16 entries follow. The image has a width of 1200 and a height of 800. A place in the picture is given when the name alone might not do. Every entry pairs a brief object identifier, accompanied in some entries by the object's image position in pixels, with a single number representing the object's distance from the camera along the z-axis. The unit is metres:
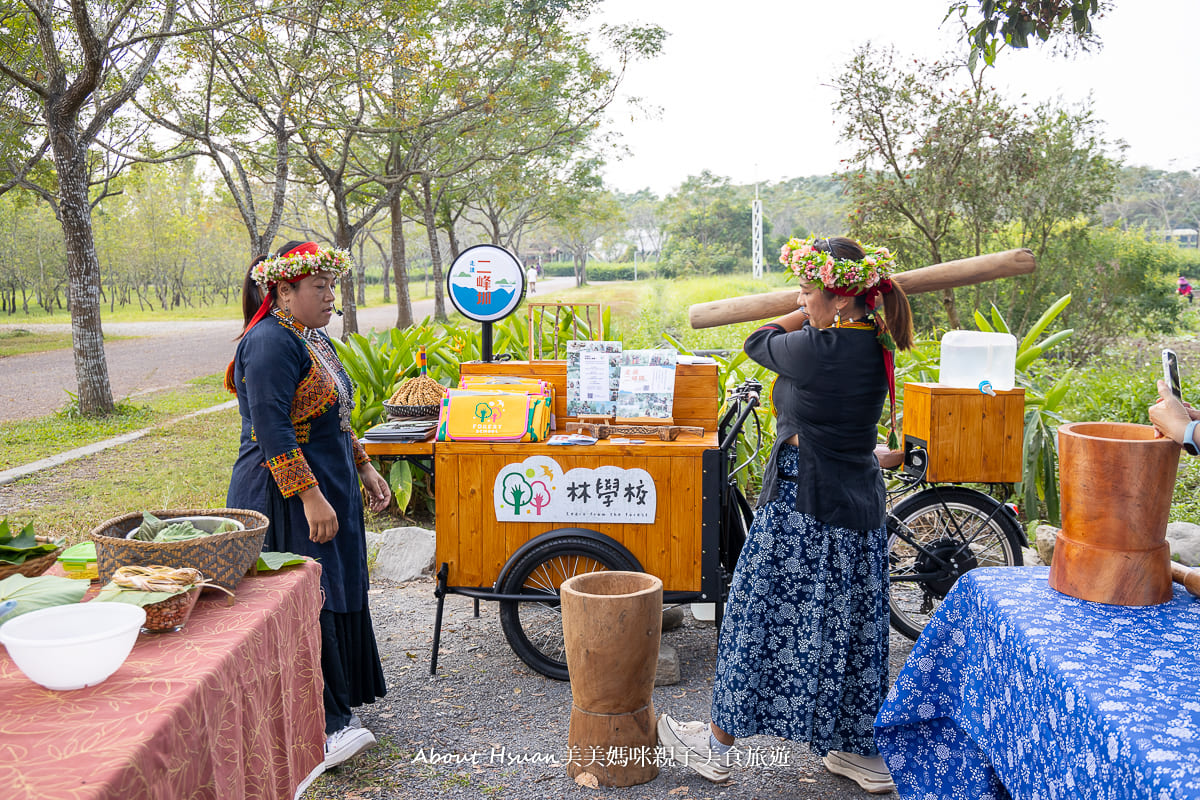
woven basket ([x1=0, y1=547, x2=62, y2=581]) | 1.90
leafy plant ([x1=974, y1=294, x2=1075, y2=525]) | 5.17
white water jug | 4.14
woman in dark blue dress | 2.80
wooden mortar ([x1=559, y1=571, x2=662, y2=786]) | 2.89
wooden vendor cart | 3.56
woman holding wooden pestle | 2.71
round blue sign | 4.13
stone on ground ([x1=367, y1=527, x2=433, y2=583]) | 5.46
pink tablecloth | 1.24
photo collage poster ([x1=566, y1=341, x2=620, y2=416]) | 3.80
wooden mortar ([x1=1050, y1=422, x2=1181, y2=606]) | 1.65
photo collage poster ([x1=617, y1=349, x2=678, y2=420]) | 3.75
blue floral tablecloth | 1.31
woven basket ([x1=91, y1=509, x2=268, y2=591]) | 1.81
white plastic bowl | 1.42
